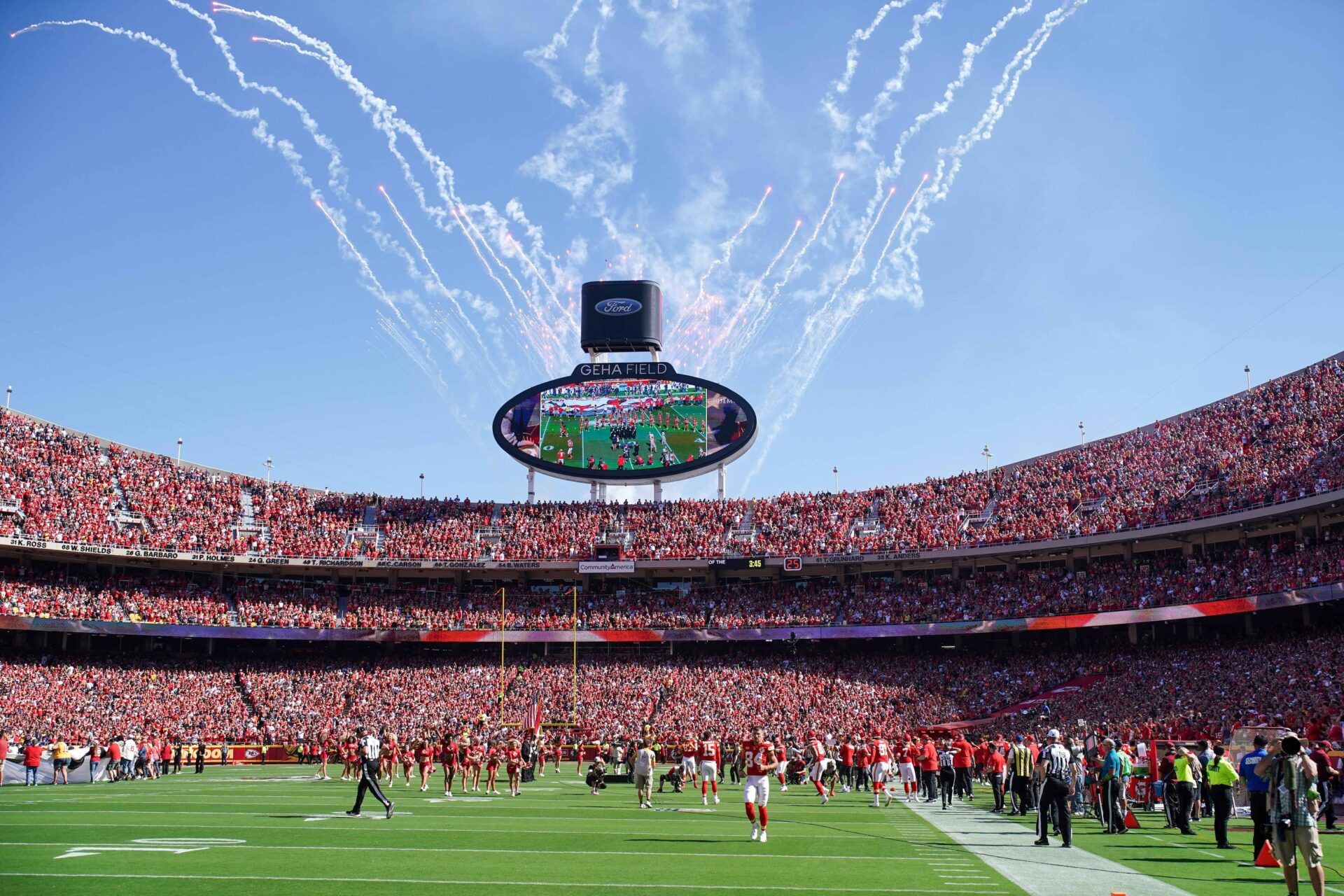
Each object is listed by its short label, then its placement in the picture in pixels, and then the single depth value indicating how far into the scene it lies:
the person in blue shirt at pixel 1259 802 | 13.79
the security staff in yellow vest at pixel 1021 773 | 19.06
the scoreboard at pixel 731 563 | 54.97
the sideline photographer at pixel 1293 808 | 10.65
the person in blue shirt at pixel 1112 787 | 18.66
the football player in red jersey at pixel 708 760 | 24.23
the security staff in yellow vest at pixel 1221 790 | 16.73
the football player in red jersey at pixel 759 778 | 16.98
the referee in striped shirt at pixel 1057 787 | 15.95
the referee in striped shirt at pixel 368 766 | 20.27
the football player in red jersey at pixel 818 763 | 26.77
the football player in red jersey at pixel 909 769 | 26.59
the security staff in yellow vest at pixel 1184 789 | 18.38
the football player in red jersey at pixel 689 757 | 30.23
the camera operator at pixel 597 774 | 28.98
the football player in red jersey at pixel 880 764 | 25.03
